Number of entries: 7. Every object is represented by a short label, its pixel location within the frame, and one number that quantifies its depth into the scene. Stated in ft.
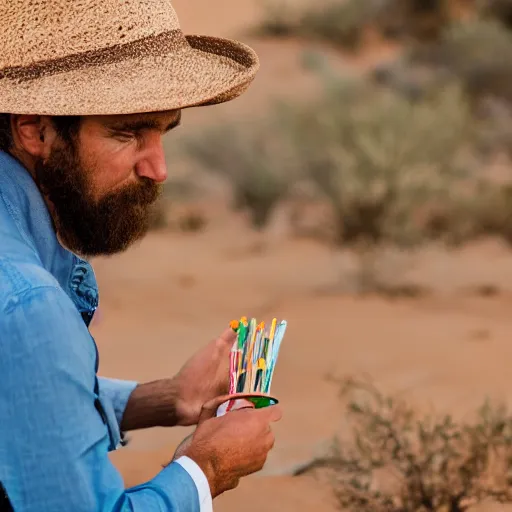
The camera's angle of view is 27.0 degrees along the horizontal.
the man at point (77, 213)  6.68
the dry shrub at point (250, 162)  35.94
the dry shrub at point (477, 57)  51.42
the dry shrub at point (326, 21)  68.74
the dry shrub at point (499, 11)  60.23
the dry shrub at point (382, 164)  28.63
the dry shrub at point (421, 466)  12.56
